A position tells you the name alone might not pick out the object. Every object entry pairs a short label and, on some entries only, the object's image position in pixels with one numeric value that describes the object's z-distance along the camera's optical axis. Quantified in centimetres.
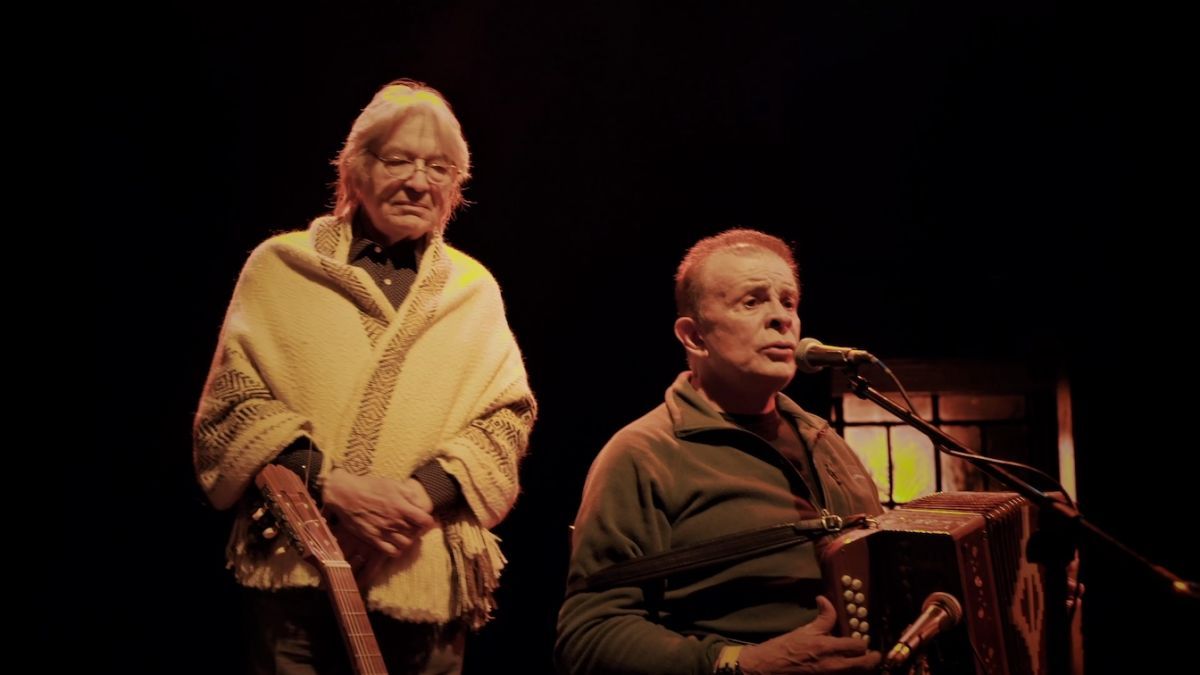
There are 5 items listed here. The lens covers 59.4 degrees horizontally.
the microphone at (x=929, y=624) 183
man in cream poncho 210
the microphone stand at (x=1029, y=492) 185
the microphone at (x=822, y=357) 225
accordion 200
